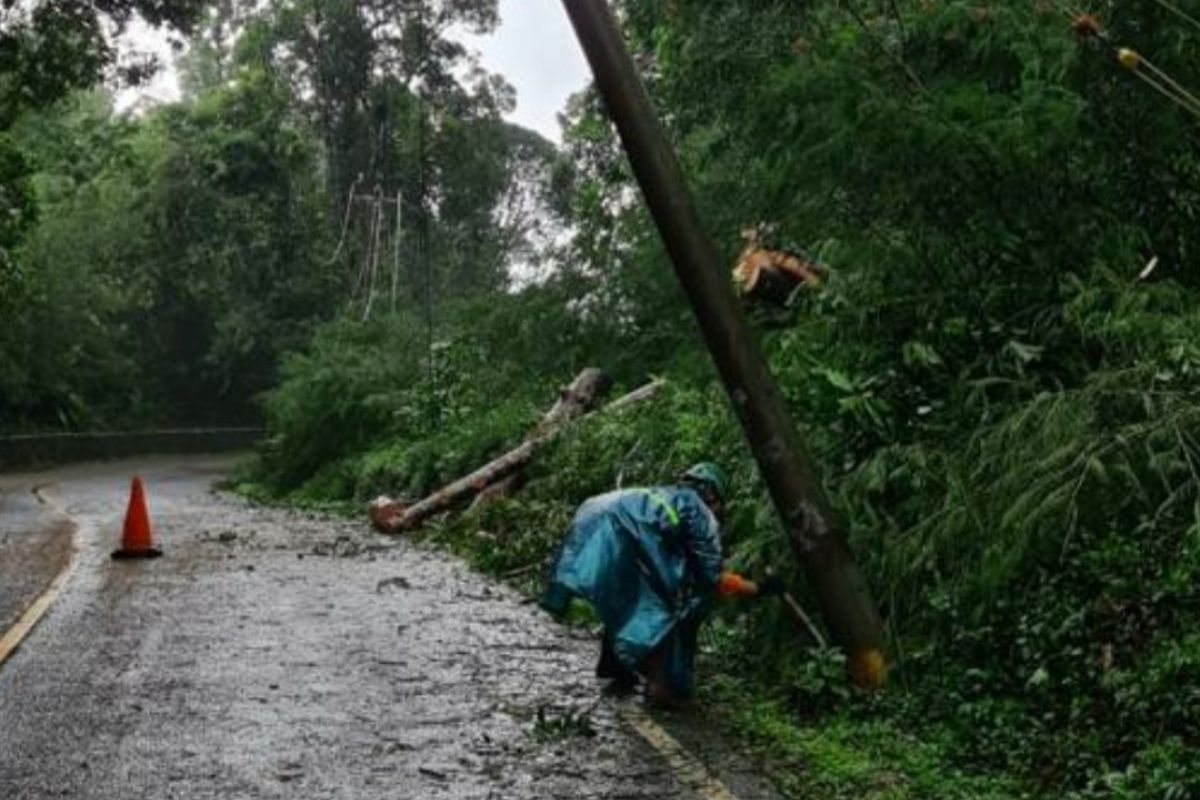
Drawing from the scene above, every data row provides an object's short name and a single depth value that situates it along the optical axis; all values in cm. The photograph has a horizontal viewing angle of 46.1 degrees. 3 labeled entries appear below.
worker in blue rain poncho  811
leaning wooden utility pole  807
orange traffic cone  1630
